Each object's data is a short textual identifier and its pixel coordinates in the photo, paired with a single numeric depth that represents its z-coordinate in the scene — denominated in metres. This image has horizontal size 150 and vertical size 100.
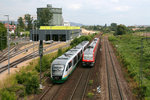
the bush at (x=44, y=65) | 26.35
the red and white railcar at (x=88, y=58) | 27.41
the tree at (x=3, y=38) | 48.06
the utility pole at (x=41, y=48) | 19.50
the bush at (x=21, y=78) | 20.86
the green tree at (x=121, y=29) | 112.38
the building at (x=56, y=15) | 107.12
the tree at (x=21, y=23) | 144.50
